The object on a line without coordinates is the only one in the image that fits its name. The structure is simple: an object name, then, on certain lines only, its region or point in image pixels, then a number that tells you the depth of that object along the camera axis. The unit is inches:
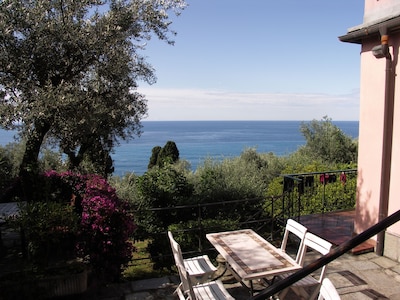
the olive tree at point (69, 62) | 197.5
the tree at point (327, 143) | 629.9
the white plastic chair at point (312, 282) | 134.0
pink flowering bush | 166.1
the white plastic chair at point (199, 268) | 150.9
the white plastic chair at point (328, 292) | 82.7
